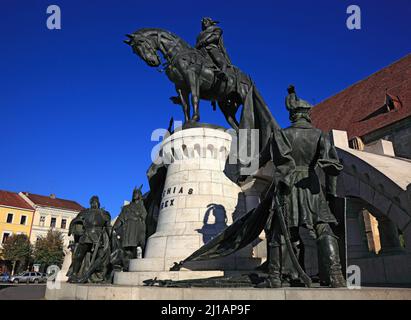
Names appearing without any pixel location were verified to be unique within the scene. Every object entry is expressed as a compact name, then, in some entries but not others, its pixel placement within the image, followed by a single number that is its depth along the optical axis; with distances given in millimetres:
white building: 50000
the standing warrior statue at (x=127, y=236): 8367
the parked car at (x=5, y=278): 32287
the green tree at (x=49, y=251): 42966
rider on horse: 11430
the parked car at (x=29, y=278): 32125
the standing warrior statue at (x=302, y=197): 4207
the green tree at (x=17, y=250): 41344
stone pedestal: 7000
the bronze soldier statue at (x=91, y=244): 8289
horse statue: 10352
